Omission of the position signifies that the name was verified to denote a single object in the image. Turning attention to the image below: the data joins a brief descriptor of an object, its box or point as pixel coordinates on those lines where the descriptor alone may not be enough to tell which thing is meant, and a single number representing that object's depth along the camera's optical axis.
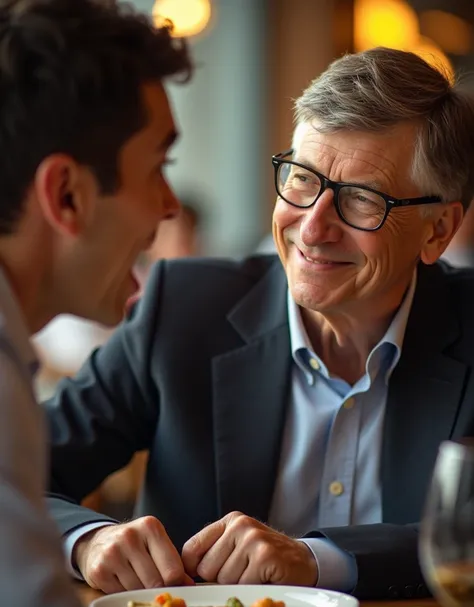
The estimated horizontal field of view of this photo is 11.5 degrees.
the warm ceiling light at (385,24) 7.53
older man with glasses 2.36
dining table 2.11
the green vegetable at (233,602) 2.03
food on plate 2.03
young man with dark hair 1.94
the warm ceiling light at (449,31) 8.02
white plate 2.04
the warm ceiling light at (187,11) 6.83
